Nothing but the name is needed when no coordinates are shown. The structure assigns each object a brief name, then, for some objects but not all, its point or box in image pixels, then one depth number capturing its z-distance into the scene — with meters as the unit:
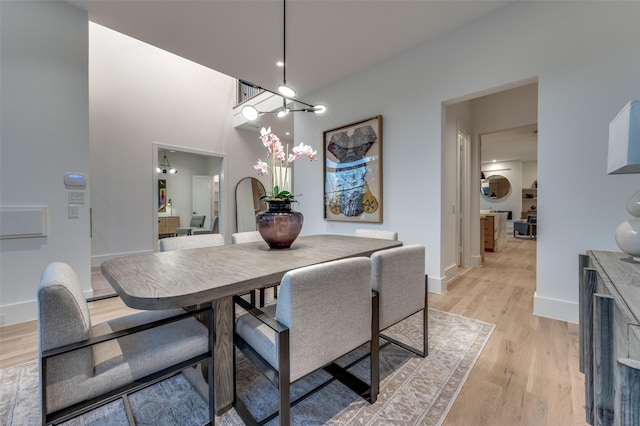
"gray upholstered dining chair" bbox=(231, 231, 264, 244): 2.31
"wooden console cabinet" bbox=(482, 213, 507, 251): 5.38
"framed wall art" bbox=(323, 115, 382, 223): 3.36
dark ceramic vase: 1.75
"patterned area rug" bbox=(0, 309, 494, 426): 1.24
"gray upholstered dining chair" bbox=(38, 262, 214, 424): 0.84
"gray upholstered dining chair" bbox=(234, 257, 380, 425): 0.98
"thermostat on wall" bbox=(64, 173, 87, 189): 2.42
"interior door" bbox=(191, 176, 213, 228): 8.09
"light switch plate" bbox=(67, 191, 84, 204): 2.44
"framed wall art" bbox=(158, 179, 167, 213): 7.50
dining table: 0.93
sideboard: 0.65
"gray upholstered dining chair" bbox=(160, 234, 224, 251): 1.96
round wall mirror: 9.33
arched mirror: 5.97
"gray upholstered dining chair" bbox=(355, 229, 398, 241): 2.30
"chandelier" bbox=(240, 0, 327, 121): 2.21
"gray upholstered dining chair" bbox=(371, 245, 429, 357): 1.39
